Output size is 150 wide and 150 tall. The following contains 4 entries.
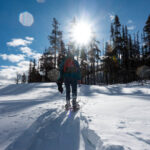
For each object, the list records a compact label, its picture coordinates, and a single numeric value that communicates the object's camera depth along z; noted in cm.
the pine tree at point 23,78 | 5924
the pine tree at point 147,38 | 2622
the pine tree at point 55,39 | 2523
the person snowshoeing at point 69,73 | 390
